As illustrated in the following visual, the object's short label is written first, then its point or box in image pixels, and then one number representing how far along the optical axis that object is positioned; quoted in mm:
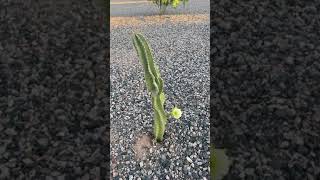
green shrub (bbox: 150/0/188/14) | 3644
